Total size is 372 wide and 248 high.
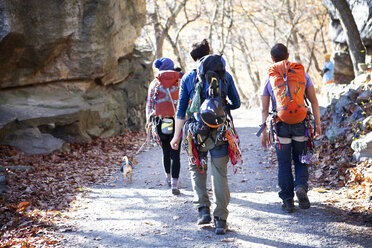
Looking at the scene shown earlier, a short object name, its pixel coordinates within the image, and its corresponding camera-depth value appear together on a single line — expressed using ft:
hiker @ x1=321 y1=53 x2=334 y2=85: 51.90
